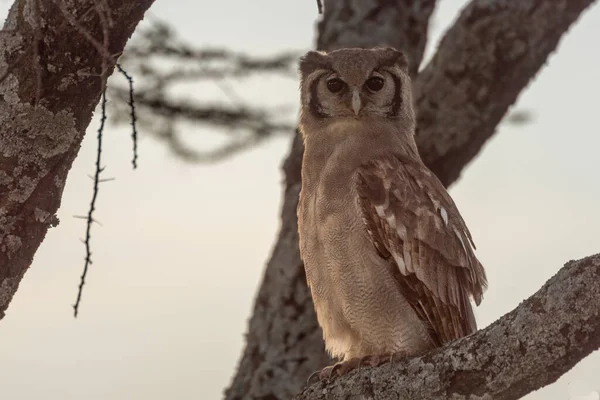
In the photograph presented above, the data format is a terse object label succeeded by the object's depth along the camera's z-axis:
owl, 7.52
